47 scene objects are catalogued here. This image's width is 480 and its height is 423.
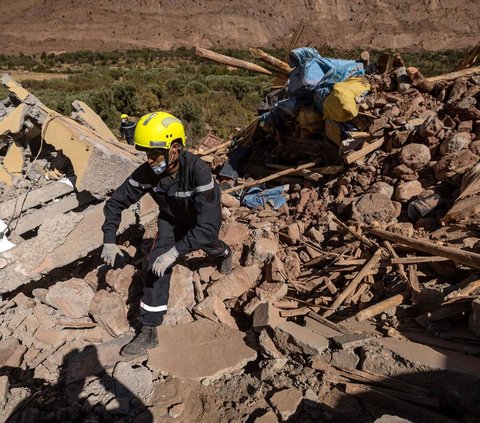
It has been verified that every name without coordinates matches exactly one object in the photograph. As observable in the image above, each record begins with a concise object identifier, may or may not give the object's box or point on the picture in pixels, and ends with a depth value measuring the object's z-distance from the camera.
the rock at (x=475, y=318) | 2.48
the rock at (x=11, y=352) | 3.38
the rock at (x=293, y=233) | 4.42
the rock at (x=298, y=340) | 2.68
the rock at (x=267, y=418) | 2.30
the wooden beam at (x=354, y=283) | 3.29
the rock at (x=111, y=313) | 3.63
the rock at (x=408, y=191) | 4.34
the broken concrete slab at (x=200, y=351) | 2.95
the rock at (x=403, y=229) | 3.76
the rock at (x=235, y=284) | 3.72
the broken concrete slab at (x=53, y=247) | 3.87
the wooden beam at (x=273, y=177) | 5.82
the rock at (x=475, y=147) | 4.23
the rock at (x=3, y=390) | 2.71
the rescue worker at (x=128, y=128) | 8.81
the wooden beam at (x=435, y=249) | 2.94
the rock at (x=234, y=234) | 4.45
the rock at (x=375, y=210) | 4.21
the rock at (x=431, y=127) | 4.66
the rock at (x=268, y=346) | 2.86
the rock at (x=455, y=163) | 4.16
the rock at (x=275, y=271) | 3.75
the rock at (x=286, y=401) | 2.34
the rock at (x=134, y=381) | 2.81
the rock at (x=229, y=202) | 5.54
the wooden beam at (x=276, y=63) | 7.33
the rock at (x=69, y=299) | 3.78
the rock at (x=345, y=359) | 2.54
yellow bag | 5.00
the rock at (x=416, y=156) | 4.59
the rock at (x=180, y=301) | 3.64
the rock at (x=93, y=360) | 3.04
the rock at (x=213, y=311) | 3.50
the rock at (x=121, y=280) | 3.96
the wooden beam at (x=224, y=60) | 7.04
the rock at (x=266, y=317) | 3.06
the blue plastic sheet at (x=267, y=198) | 5.44
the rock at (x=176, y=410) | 2.59
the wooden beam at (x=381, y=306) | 3.03
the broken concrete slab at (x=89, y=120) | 5.25
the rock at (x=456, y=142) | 4.37
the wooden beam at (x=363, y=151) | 5.02
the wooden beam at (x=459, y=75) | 5.62
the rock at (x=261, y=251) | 3.99
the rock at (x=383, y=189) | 4.54
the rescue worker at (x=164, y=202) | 3.05
